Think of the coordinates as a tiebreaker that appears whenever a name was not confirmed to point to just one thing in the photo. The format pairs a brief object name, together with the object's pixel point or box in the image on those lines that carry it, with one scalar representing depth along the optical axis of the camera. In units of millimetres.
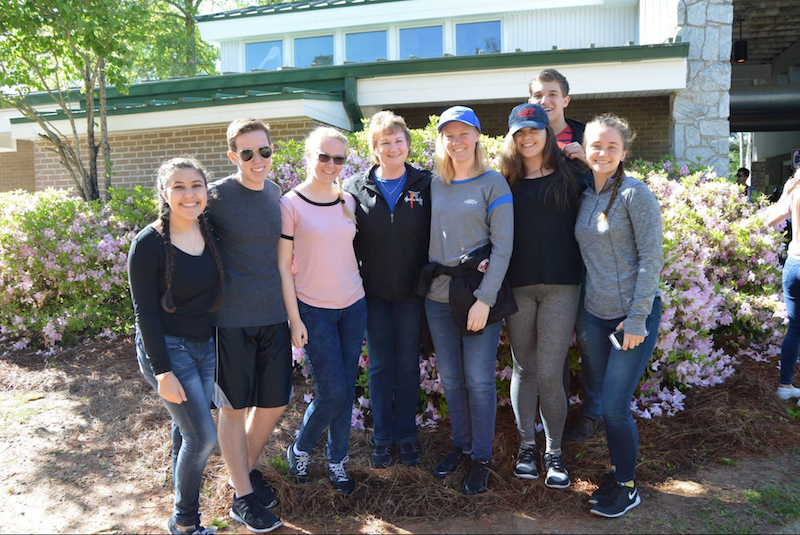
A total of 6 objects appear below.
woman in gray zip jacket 2721
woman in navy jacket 3096
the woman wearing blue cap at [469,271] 2953
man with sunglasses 2768
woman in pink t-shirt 2922
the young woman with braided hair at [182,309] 2459
